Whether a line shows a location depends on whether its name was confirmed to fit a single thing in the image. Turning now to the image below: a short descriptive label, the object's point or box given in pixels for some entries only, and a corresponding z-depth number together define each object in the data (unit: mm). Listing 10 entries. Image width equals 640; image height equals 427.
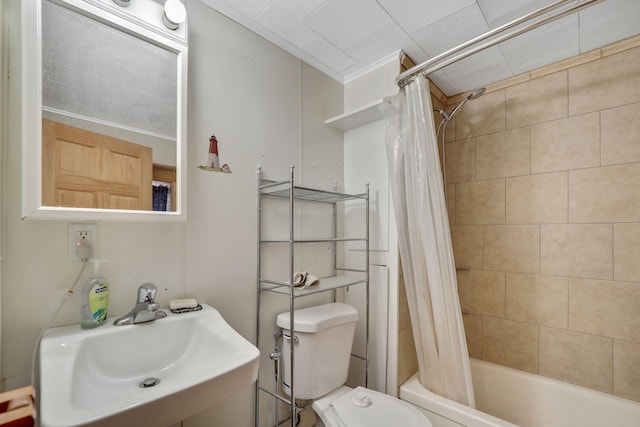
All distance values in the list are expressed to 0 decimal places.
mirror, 815
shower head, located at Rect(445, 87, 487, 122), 1583
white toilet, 1207
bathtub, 1338
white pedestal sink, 589
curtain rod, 981
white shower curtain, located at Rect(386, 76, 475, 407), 1366
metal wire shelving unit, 1278
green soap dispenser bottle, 883
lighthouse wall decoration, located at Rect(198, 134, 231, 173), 1240
